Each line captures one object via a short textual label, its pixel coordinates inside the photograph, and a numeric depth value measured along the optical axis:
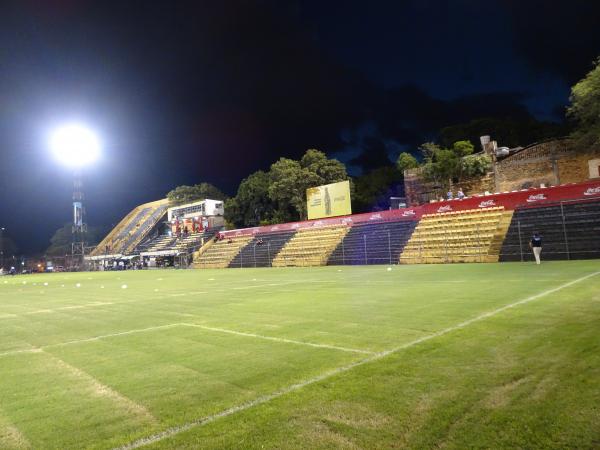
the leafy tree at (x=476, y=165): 34.03
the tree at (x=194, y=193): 69.81
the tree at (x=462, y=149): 36.47
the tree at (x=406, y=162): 40.88
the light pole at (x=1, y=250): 95.38
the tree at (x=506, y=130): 43.81
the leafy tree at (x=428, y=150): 38.70
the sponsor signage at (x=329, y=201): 36.97
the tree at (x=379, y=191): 48.62
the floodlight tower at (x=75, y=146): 51.31
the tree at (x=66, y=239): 91.00
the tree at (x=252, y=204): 55.28
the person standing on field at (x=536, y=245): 18.01
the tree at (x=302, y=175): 46.88
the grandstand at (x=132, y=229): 76.69
